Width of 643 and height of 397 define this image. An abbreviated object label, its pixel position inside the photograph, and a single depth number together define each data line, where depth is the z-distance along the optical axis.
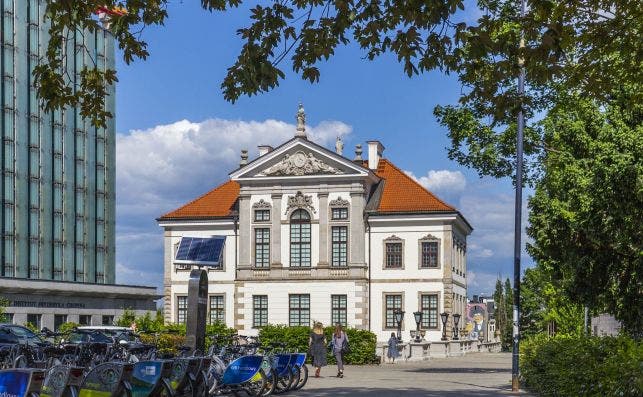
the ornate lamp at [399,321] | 66.12
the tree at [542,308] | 69.31
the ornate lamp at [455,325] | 70.81
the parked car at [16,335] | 33.09
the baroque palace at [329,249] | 73.19
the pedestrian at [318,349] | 35.19
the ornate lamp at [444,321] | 67.81
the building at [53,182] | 84.62
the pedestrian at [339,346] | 35.25
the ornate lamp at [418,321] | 65.14
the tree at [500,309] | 113.91
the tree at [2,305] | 50.16
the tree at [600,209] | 25.73
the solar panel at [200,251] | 31.98
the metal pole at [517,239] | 28.59
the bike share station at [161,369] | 15.05
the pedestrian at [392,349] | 55.53
